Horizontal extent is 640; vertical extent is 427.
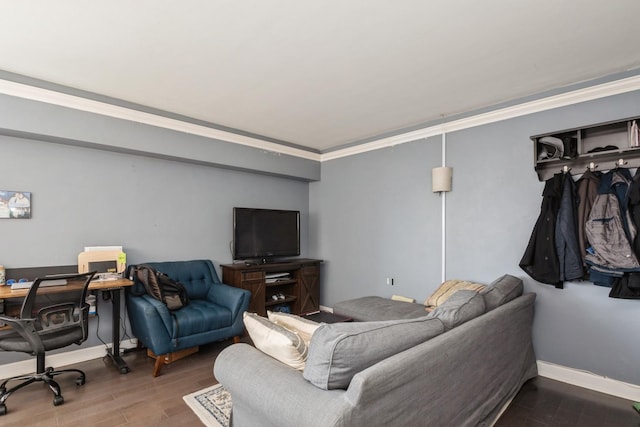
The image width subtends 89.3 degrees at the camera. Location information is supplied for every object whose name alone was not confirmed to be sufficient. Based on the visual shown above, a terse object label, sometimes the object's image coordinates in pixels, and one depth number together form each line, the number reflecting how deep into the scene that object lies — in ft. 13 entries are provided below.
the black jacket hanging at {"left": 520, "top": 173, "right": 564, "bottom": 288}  8.97
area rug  7.09
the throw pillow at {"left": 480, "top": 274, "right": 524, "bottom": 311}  7.48
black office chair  7.44
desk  7.75
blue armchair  9.20
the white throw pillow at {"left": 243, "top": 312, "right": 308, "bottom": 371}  4.86
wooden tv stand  13.01
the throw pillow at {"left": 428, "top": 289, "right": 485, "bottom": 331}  5.89
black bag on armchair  9.77
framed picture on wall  9.21
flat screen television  13.65
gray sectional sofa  3.98
